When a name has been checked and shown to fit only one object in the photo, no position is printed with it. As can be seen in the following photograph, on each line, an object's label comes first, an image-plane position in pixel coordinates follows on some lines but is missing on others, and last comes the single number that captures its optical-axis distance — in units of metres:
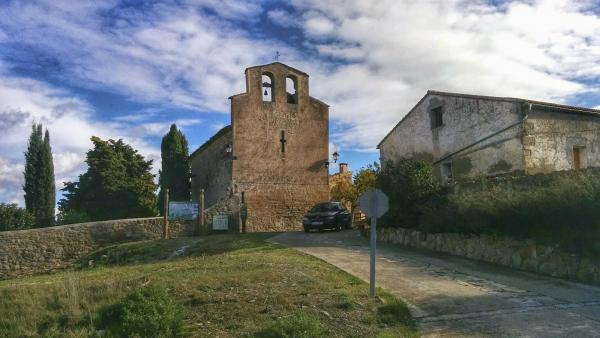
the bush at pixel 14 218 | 31.98
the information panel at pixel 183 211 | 23.81
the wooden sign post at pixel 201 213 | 23.64
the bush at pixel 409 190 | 16.48
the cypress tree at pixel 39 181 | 38.47
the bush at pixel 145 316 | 7.64
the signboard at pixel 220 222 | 24.25
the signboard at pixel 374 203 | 8.59
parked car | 22.42
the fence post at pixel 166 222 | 22.89
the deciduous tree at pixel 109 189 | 35.66
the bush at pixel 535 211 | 10.65
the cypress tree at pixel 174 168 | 36.78
